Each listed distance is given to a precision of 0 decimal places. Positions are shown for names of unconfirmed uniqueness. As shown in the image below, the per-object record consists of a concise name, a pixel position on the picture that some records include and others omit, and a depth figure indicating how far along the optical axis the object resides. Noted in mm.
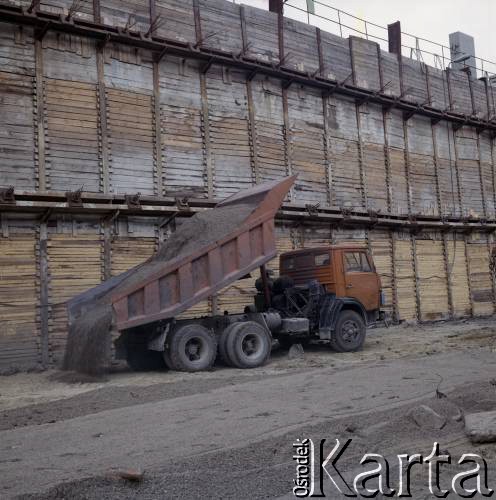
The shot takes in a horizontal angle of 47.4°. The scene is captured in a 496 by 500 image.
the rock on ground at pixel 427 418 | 6328
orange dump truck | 11055
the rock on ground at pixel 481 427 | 5742
